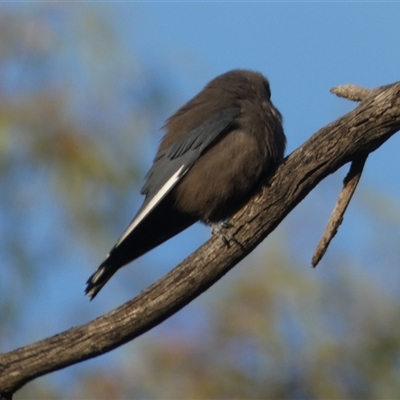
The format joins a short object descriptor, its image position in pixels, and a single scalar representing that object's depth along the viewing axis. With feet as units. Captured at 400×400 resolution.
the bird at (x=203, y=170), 31.99
